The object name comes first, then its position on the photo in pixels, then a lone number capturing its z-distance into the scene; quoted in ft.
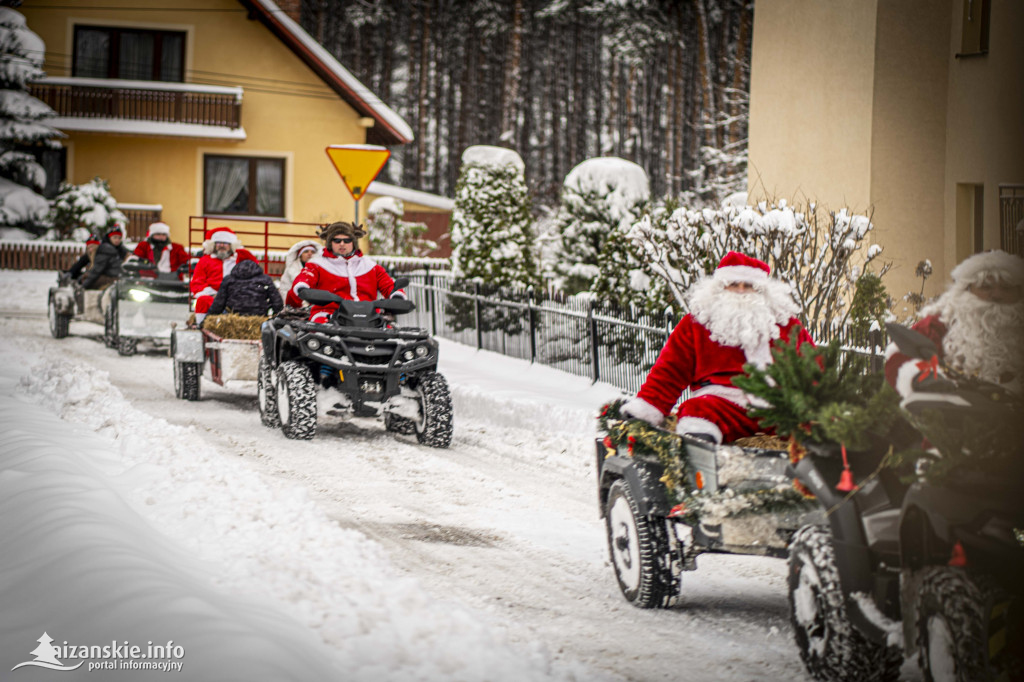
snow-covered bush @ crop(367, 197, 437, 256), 117.39
